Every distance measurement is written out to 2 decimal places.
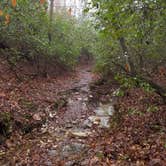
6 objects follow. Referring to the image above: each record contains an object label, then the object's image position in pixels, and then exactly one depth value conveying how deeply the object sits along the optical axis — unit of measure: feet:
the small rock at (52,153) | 12.86
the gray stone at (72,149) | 13.04
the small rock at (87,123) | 17.53
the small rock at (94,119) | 18.18
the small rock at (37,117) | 17.66
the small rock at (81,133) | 15.65
